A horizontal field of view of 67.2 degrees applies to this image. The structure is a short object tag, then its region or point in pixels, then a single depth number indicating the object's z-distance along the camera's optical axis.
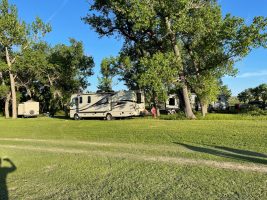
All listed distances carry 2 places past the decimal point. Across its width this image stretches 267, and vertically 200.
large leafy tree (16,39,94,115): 30.24
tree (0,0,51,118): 24.84
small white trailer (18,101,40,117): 28.76
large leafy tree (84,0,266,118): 14.52
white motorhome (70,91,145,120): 18.88
